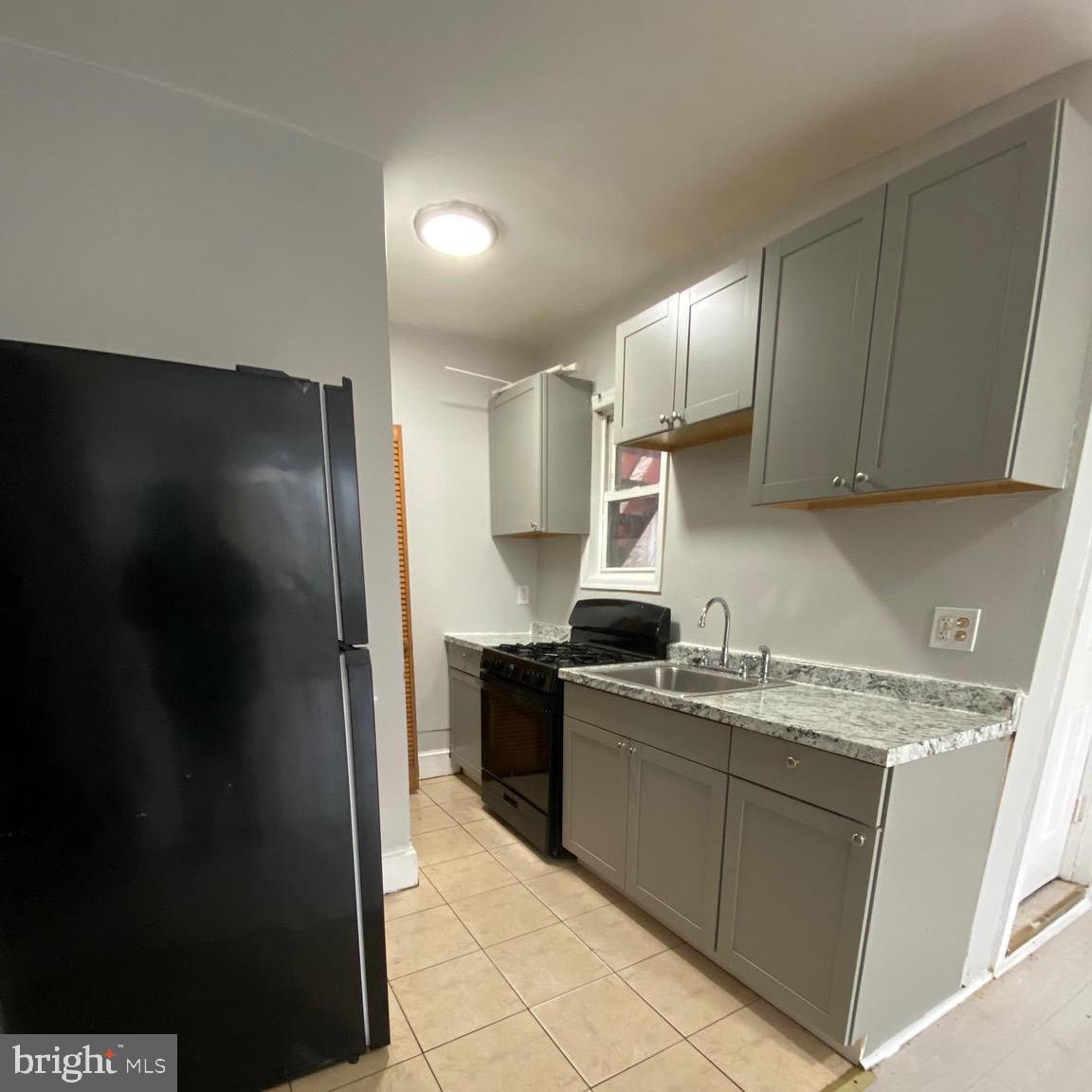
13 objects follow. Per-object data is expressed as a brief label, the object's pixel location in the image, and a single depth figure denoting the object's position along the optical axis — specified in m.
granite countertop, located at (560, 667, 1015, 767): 1.19
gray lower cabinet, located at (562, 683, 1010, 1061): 1.21
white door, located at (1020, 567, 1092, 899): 1.59
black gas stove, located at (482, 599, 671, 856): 2.17
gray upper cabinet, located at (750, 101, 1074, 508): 1.17
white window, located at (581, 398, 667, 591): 2.63
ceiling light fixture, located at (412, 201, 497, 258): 2.01
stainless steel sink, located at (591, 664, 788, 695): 2.07
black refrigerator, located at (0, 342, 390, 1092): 0.92
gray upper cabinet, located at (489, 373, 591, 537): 2.84
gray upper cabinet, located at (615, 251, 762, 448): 1.79
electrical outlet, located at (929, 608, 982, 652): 1.46
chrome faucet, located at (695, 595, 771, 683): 1.94
